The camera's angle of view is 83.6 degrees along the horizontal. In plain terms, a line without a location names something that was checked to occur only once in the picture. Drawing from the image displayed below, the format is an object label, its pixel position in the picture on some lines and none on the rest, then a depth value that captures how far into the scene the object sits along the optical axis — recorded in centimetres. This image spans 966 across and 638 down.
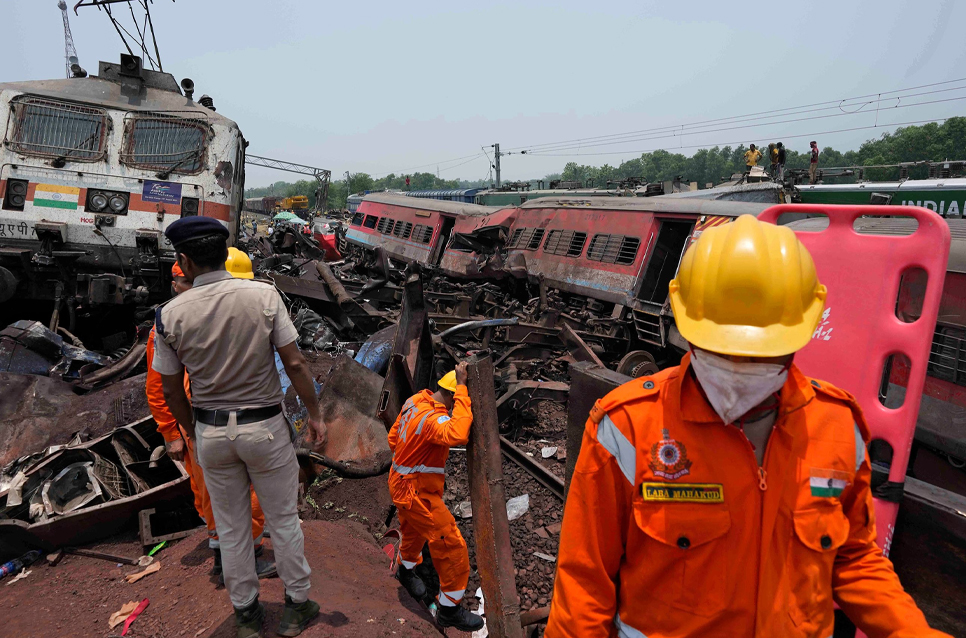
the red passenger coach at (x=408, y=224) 1346
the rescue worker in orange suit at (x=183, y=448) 316
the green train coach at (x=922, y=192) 1210
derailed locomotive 631
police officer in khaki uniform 251
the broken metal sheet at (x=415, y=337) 540
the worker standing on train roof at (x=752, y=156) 1631
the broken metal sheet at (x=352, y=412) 515
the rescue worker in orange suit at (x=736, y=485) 122
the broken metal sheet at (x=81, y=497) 355
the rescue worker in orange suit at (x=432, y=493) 334
